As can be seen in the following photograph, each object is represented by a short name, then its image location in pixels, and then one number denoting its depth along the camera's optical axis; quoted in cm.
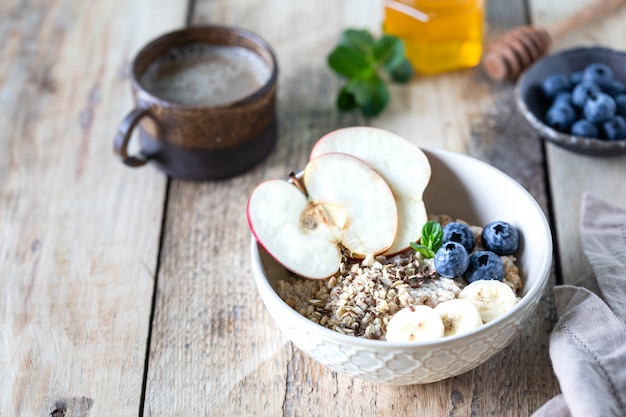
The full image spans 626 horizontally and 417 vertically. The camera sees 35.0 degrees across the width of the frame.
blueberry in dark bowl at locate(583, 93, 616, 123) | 59
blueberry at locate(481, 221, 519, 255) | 49
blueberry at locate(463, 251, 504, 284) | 47
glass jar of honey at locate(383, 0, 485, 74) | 65
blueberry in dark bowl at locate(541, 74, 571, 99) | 62
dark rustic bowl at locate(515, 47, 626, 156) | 59
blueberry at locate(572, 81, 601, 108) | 60
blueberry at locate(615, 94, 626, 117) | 60
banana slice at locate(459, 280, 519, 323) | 45
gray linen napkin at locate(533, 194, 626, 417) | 43
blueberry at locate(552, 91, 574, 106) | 61
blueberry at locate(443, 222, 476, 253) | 49
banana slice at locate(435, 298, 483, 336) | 44
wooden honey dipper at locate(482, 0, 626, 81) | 66
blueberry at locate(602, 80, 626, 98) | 61
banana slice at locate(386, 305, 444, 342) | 44
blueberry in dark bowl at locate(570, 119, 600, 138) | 59
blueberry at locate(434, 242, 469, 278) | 47
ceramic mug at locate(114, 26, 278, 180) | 58
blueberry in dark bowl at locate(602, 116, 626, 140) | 59
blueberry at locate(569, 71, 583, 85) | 63
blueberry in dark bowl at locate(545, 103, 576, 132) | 60
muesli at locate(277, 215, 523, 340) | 46
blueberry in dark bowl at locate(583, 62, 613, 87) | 61
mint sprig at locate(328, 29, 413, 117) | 64
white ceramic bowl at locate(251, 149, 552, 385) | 43
